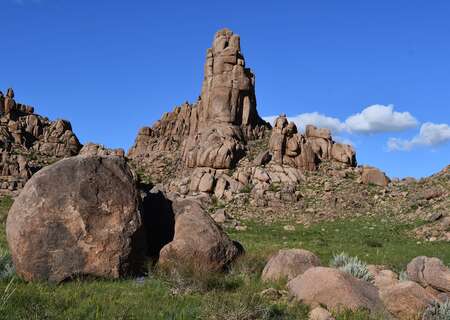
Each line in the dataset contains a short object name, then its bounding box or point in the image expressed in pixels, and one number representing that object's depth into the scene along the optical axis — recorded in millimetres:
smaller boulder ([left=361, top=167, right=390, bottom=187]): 56156
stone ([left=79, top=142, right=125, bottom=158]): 73900
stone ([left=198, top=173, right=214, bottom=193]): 55281
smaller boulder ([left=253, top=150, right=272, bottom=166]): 57812
